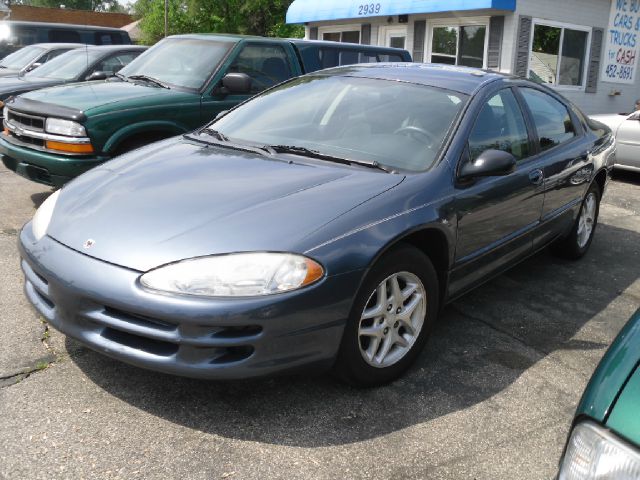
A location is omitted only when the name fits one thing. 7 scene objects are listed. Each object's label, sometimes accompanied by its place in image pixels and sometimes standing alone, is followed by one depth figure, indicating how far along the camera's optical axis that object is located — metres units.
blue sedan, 2.55
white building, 13.31
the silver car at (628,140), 8.99
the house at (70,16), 50.62
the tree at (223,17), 34.22
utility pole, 31.80
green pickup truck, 5.30
